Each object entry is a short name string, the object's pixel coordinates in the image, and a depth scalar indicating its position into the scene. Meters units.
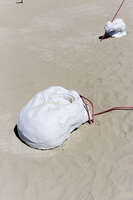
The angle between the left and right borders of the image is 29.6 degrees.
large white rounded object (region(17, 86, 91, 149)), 3.92
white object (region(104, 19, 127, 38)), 7.76
